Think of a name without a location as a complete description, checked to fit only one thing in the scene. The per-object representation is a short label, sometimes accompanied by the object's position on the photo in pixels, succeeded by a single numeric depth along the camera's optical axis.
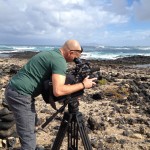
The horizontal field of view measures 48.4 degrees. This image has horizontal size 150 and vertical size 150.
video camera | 2.20
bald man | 2.13
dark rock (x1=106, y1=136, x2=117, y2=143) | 3.66
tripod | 2.33
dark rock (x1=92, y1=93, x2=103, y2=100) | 5.98
